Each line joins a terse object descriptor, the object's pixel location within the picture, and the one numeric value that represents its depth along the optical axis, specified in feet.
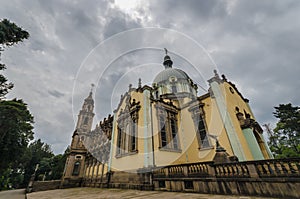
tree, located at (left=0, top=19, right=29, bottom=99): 31.58
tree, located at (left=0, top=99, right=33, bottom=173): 55.47
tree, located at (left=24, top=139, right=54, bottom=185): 116.98
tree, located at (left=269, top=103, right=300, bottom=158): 66.54
